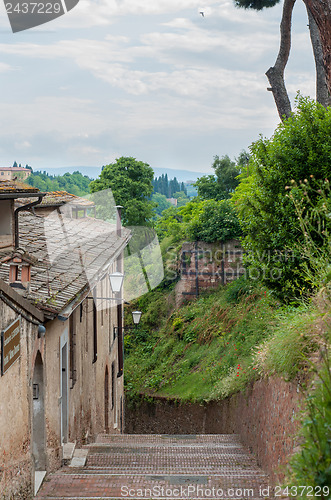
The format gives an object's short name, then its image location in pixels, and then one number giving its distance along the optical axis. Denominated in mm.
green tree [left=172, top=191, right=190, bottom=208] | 141800
